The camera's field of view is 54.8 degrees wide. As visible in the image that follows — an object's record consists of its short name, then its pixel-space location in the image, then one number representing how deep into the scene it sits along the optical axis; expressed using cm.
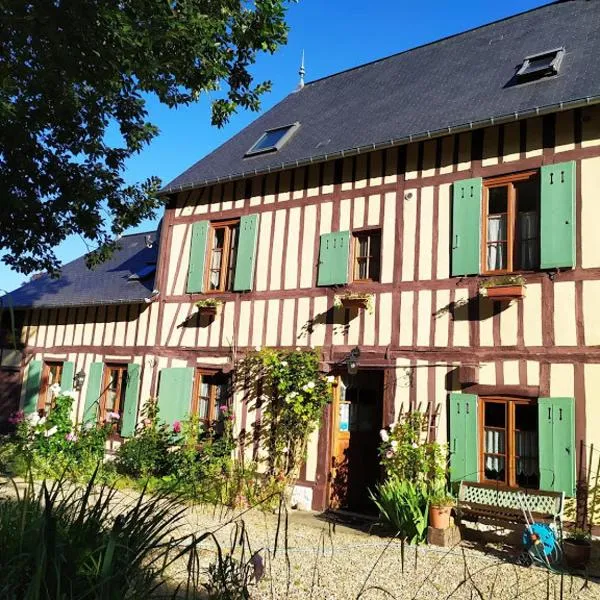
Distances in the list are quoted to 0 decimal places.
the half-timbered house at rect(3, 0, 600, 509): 593
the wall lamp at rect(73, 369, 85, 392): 965
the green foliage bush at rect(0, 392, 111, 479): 782
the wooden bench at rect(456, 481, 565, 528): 544
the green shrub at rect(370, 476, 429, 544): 565
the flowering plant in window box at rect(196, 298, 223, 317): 848
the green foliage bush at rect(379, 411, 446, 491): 621
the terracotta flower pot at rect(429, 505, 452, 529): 563
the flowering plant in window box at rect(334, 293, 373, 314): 706
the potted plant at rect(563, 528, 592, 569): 481
